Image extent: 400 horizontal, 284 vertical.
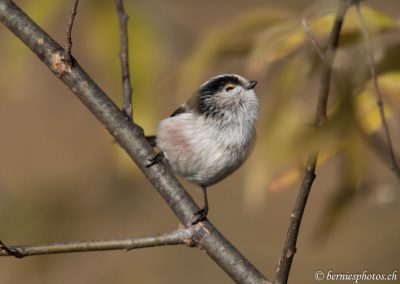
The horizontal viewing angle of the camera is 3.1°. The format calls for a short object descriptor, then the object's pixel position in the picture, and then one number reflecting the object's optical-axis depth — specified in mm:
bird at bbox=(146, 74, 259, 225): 3521
